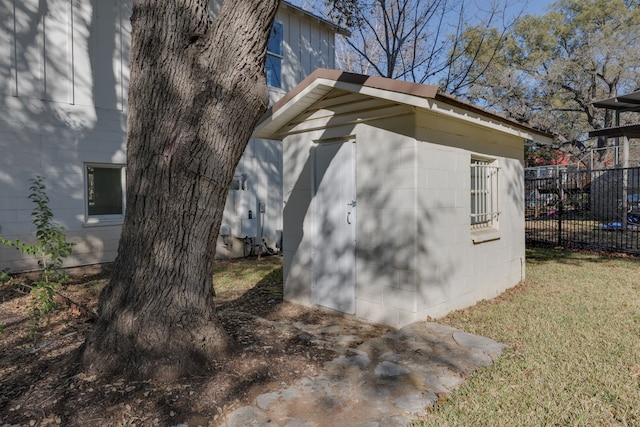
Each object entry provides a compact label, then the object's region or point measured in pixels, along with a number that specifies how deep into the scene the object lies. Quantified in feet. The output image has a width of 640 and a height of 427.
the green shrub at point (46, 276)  12.53
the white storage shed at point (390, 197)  14.73
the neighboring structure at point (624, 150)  37.69
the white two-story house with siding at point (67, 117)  23.02
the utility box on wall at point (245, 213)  31.55
